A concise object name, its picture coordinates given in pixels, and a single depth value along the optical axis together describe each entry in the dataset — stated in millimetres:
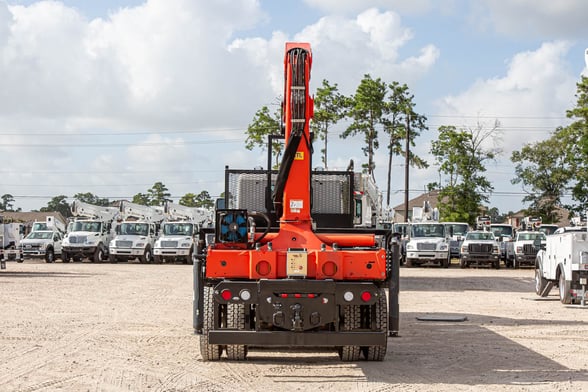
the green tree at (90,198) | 147875
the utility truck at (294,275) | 10516
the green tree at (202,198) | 119812
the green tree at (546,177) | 69250
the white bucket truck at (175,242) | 45688
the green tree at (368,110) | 61406
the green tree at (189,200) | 124875
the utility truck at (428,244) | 42156
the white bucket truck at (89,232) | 46625
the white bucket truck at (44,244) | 46938
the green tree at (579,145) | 59938
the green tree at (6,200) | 149125
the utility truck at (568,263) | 19969
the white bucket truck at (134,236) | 46438
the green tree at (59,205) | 166125
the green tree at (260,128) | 58500
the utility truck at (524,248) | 42125
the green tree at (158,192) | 134500
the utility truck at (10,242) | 32844
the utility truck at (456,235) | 45731
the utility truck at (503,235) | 46219
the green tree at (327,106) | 60312
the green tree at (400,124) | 62969
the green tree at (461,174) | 65500
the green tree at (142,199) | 133375
